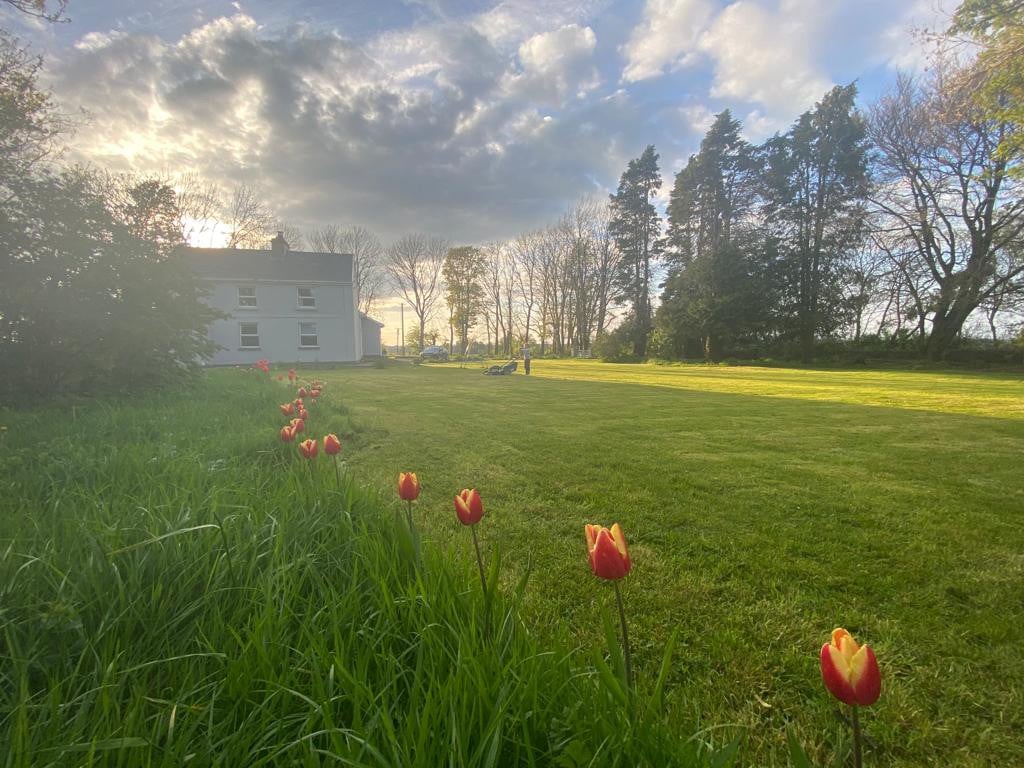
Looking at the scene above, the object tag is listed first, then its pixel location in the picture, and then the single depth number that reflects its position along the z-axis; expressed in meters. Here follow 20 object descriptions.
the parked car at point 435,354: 35.81
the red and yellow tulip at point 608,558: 0.97
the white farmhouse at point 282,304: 22.00
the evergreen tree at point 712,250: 23.66
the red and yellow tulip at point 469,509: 1.32
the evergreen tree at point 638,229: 33.00
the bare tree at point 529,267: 39.50
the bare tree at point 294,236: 33.60
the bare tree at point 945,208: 17.20
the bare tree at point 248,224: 28.91
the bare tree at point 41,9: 5.94
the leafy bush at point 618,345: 29.41
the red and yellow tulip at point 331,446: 2.22
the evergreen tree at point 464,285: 38.94
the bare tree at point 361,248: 37.47
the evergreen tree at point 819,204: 22.80
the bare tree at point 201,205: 25.03
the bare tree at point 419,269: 39.06
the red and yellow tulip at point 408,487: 1.60
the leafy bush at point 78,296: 5.20
